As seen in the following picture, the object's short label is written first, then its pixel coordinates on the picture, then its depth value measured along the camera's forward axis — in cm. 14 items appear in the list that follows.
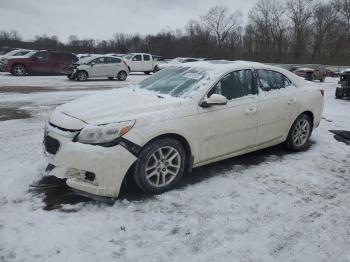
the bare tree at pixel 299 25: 7219
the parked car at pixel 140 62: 3212
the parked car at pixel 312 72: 2916
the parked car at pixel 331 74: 4077
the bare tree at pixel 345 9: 7131
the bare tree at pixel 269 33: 7417
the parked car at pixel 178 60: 3181
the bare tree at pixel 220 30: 8054
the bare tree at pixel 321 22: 7081
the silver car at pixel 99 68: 2200
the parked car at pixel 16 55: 2469
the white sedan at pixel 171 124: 429
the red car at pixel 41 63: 2375
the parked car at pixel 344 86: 1505
